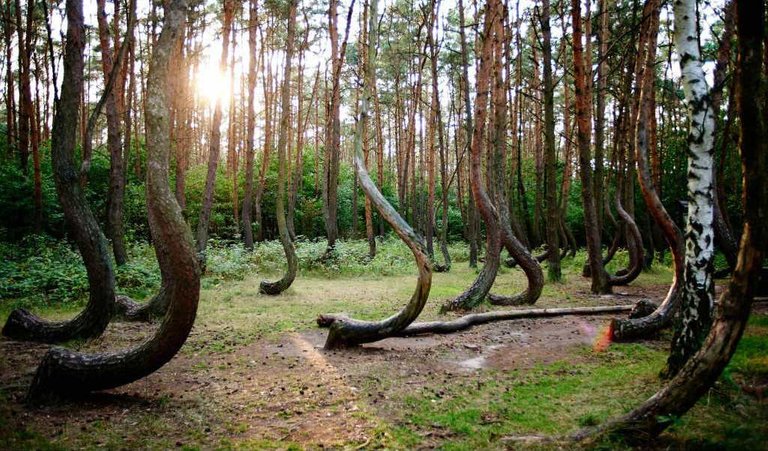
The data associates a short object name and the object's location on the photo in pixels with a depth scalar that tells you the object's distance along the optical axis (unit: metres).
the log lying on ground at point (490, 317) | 7.72
